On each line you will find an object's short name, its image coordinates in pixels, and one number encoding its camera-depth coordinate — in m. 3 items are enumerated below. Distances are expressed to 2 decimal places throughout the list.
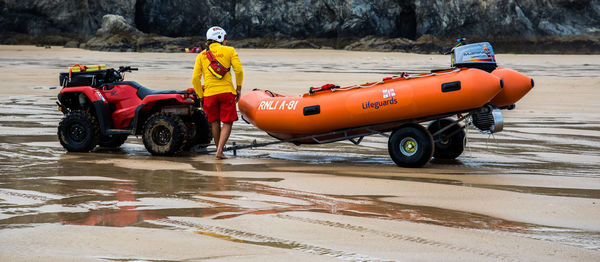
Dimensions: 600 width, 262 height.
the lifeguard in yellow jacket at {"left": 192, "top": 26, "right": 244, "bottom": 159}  16.94
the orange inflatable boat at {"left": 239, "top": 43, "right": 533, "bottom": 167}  15.21
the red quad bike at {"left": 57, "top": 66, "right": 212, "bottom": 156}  17.34
